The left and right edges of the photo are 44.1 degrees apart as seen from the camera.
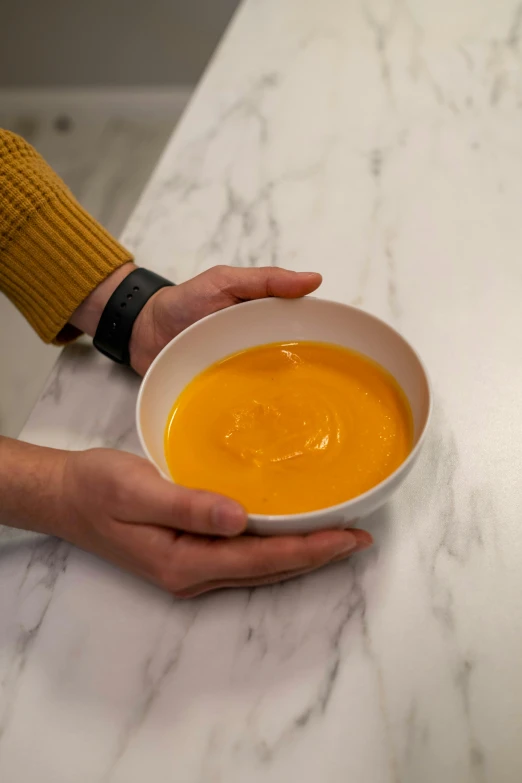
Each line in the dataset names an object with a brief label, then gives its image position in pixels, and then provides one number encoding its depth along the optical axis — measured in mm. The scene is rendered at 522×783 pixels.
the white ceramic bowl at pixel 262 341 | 663
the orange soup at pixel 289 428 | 628
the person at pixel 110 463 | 580
